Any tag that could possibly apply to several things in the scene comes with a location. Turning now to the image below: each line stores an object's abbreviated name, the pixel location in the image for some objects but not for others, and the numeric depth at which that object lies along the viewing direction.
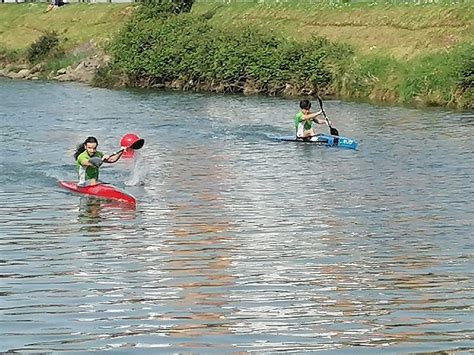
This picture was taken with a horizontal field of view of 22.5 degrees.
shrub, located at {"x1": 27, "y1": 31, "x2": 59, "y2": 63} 78.19
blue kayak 34.09
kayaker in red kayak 25.09
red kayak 23.83
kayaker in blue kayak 35.15
